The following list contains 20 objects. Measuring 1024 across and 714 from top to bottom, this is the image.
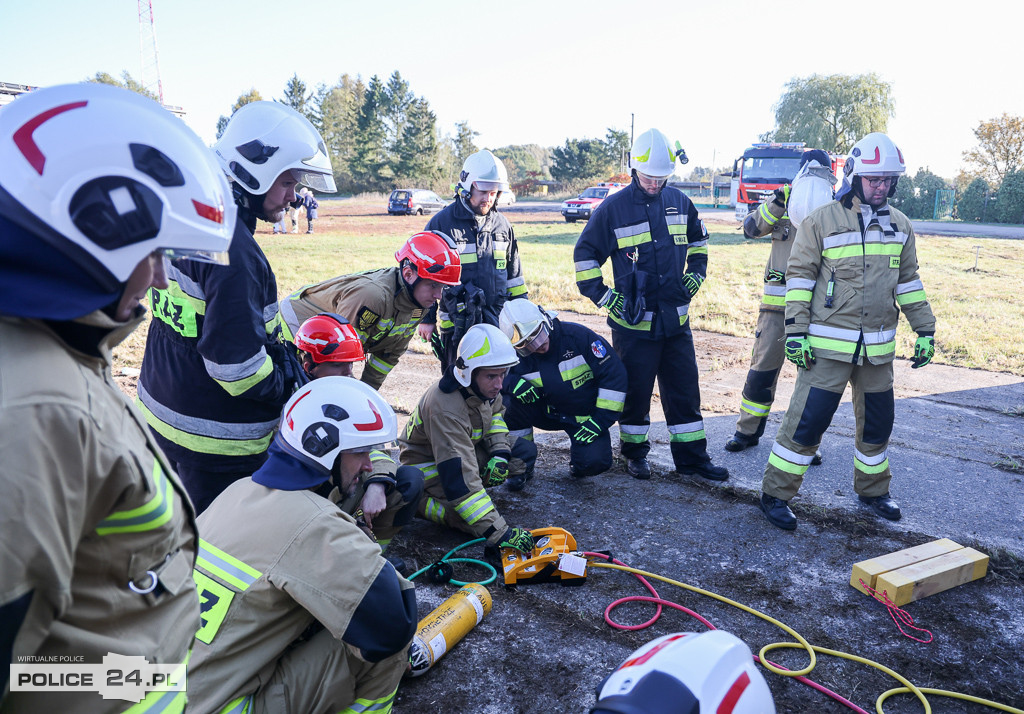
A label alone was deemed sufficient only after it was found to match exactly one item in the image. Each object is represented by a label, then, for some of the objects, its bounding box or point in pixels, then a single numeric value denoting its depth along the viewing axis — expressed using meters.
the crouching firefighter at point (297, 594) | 2.13
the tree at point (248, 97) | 52.47
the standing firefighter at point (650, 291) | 5.16
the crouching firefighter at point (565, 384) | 4.95
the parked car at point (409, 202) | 35.09
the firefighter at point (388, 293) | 4.20
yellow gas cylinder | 2.99
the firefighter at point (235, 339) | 2.77
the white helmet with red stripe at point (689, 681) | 1.41
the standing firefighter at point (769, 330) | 5.70
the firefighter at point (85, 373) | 1.04
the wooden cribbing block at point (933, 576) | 3.55
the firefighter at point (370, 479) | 3.38
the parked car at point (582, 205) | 29.88
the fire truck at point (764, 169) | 25.75
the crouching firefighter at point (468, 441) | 3.86
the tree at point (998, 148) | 37.69
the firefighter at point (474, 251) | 5.30
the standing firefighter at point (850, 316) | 4.44
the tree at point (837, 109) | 45.44
